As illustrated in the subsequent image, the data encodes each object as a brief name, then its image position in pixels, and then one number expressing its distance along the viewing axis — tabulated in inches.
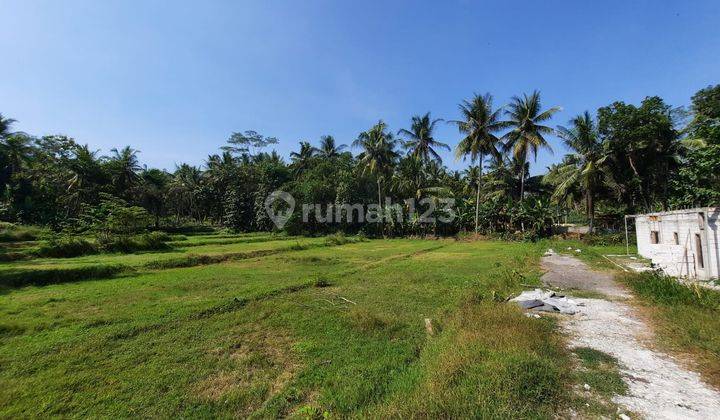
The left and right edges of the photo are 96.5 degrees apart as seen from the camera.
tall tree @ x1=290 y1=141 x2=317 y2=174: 1689.2
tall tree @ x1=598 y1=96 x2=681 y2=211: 831.7
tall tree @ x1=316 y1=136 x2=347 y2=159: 1687.3
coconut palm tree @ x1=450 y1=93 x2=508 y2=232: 1058.7
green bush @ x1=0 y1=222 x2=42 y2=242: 850.8
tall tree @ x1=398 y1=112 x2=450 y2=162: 1267.2
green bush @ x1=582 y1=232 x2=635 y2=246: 877.2
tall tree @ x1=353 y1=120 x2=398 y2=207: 1222.9
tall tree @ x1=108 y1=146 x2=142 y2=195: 1366.9
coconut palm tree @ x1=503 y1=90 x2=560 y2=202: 1024.9
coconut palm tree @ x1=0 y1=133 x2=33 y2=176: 1052.5
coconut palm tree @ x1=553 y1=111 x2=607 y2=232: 947.3
